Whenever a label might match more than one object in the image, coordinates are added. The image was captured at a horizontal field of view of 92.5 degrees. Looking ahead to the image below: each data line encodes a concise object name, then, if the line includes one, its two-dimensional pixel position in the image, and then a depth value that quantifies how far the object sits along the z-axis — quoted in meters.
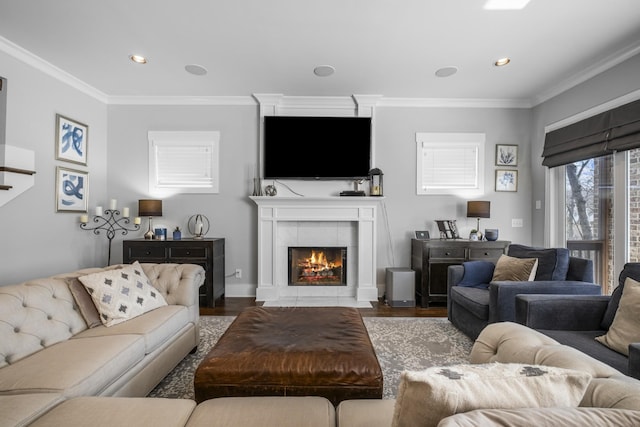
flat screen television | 4.30
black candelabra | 4.23
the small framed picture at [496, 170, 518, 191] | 4.46
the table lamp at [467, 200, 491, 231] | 4.13
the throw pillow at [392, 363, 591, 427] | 0.67
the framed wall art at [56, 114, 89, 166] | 3.65
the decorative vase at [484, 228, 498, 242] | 4.07
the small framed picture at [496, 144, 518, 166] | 4.46
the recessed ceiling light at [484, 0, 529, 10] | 2.40
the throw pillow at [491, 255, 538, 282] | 2.75
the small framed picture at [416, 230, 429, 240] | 4.32
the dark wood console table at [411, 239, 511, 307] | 3.96
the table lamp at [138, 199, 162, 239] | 4.11
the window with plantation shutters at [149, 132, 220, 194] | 4.42
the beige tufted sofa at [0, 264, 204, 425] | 1.34
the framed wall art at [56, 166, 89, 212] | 3.66
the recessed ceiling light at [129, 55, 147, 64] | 3.28
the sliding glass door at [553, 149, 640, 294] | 3.06
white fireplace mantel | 4.23
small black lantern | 4.19
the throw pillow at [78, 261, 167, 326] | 2.05
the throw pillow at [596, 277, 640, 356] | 1.65
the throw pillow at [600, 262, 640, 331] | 1.90
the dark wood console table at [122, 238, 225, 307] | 3.94
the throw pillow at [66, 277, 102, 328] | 2.00
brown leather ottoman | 1.46
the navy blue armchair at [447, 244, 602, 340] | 2.41
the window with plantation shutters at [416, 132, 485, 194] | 4.45
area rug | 2.10
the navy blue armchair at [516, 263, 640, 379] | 1.93
